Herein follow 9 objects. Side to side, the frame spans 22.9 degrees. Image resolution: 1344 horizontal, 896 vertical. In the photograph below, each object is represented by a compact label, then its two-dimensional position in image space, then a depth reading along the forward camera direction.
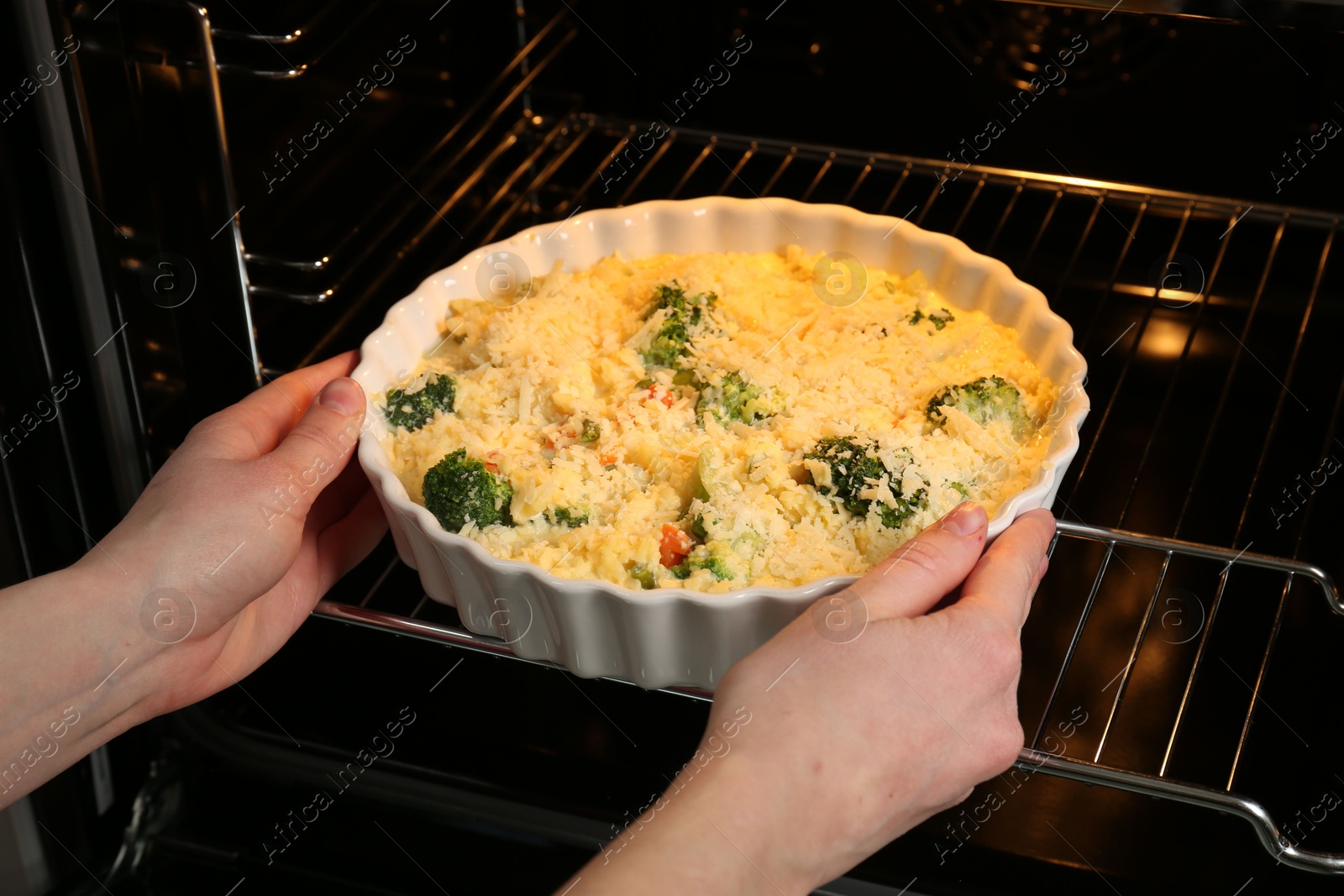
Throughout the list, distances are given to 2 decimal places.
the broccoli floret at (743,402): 1.15
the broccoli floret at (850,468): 1.10
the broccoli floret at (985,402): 1.14
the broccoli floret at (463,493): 1.10
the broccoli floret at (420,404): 1.16
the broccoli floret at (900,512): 1.10
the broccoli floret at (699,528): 1.10
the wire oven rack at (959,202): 1.25
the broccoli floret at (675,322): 1.17
